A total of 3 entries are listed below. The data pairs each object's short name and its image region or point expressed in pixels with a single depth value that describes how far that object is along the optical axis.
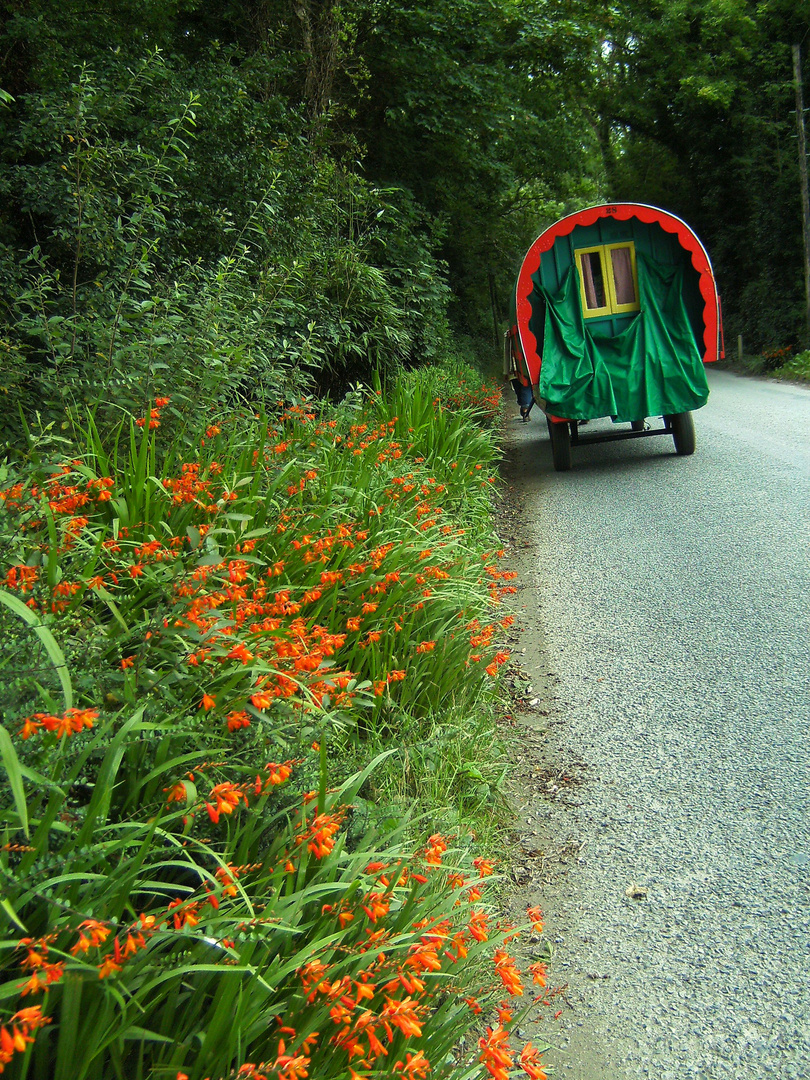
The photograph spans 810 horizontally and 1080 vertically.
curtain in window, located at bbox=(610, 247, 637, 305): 9.48
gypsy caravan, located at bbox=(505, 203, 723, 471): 9.12
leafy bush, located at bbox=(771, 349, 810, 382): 18.94
